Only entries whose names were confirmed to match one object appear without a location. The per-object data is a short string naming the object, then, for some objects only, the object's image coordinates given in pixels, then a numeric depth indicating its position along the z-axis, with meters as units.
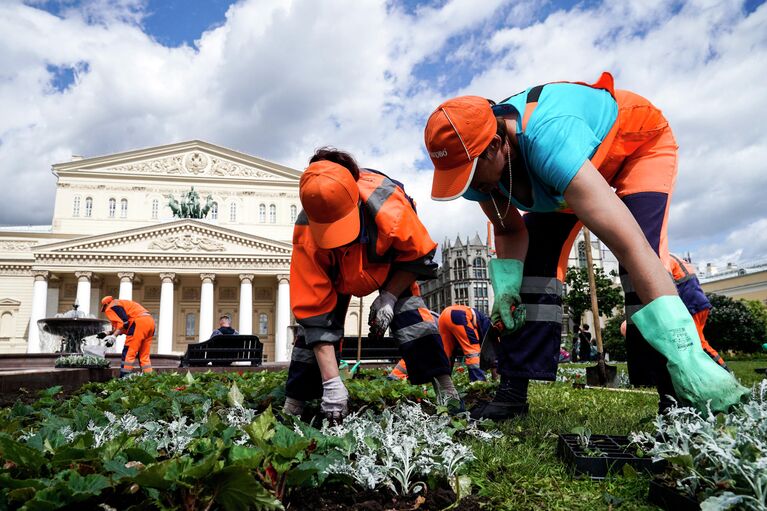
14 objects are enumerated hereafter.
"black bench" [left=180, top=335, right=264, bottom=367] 14.26
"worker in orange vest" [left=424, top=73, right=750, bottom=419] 1.97
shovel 7.61
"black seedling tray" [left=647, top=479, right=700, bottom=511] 1.47
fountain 17.84
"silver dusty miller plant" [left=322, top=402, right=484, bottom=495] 1.84
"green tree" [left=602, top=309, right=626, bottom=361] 25.62
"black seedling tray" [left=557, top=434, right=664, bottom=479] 1.96
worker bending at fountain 11.03
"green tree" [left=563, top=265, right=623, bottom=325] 31.25
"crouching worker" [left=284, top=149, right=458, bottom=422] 2.83
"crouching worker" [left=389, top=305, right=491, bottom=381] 7.38
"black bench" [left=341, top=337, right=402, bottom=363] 14.77
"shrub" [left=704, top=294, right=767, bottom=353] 24.53
